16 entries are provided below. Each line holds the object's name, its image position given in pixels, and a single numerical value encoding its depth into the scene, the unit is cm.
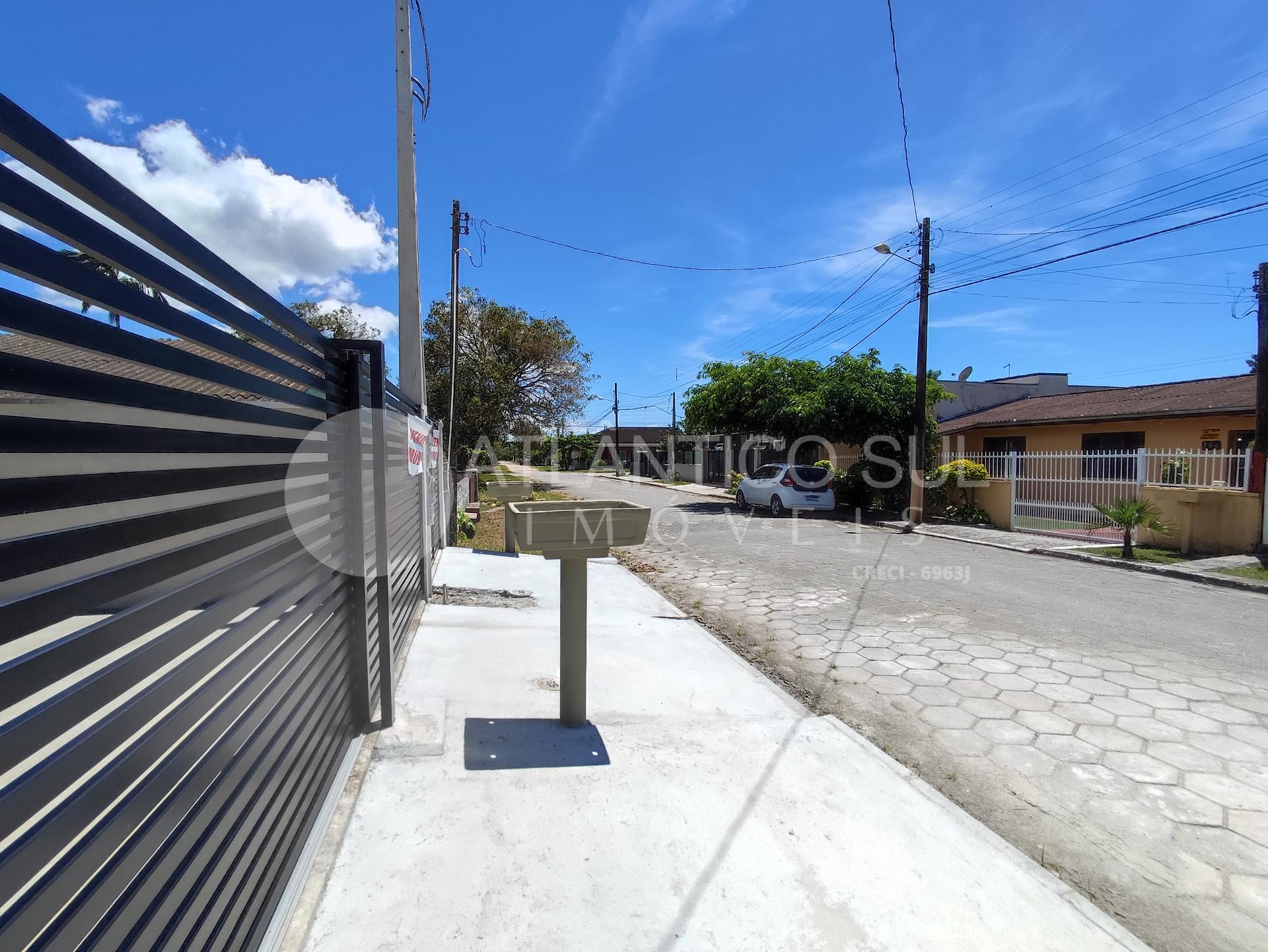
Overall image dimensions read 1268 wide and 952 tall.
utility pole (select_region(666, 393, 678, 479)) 3681
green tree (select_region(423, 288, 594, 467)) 1612
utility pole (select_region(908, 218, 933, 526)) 1371
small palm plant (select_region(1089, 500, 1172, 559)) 929
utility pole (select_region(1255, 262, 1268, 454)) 980
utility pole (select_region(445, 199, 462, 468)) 1175
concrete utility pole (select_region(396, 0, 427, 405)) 546
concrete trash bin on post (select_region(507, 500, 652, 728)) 284
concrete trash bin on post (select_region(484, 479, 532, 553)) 887
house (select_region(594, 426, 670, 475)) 4409
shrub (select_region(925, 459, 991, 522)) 1380
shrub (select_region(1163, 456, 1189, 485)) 1043
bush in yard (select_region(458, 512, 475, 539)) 1256
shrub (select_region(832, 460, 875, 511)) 1678
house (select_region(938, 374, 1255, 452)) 1455
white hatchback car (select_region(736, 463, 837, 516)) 1566
